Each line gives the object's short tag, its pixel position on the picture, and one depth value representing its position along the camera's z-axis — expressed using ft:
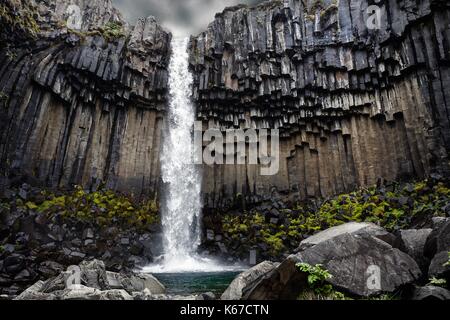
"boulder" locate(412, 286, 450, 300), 20.95
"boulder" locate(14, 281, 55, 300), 29.71
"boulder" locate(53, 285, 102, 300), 27.45
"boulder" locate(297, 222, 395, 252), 28.55
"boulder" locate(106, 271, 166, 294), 37.40
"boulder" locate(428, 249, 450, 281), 23.58
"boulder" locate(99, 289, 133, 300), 28.37
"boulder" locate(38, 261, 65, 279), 55.83
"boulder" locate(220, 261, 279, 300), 29.81
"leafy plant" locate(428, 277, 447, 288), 22.83
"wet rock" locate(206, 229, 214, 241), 93.52
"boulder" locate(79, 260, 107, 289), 36.27
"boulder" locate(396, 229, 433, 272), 28.56
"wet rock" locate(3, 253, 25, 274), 55.11
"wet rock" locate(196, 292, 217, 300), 33.85
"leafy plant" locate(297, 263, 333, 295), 23.65
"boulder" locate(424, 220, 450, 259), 25.95
